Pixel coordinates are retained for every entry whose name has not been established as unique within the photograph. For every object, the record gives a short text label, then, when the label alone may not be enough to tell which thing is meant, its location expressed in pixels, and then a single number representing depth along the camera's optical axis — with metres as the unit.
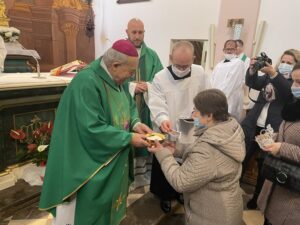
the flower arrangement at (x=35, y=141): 2.92
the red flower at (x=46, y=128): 3.05
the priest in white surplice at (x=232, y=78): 3.74
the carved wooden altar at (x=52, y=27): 5.63
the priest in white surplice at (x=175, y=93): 2.45
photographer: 2.31
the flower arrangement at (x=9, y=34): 3.82
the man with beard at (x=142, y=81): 2.85
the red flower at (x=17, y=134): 2.79
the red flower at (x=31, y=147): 2.93
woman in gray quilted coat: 1.46
